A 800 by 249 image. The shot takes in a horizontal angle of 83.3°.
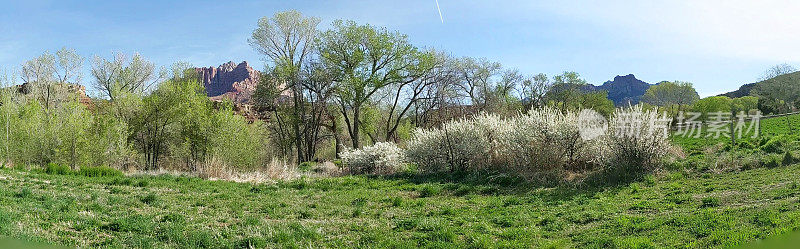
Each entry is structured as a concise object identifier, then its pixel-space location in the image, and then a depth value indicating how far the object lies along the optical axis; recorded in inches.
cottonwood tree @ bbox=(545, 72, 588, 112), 2249.3
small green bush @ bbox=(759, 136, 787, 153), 650.8
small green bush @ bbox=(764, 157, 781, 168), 529.5
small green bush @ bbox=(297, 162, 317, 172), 902.3
